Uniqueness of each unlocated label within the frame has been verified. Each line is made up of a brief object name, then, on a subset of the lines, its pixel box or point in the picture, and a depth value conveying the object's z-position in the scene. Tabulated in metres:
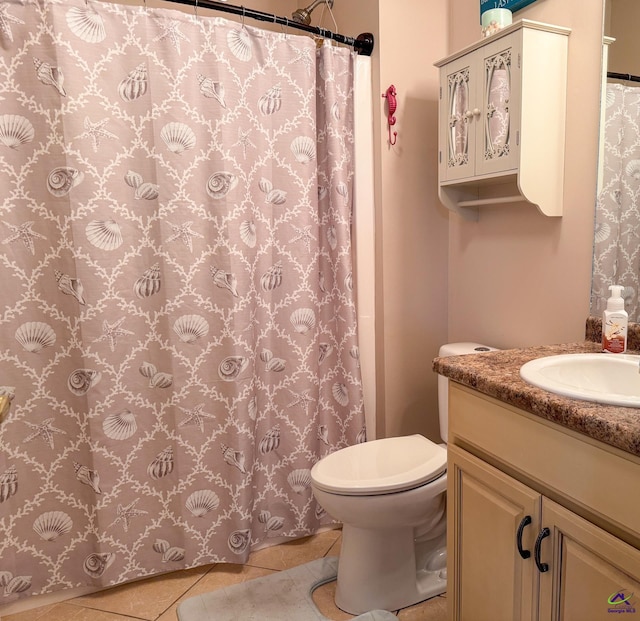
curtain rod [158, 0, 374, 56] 1.74
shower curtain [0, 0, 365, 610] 1.63
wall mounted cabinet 1.56
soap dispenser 1.36
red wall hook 2.02
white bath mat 1.72
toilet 1.60
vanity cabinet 0.92
